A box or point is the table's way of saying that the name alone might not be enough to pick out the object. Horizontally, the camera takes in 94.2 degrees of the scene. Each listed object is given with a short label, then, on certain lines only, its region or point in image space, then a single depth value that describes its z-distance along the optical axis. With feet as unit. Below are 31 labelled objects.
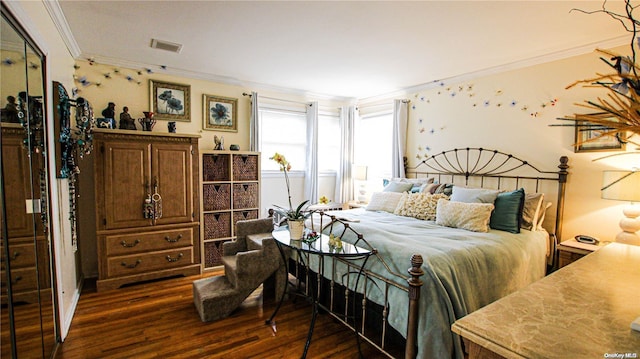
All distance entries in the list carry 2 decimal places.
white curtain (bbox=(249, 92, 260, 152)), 14.25
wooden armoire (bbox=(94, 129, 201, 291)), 10.41
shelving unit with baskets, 12.52
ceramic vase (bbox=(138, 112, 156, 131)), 11.66
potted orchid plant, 7.54
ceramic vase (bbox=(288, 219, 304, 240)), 7.54
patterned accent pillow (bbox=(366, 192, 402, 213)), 11.78
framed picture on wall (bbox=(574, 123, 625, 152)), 8.84
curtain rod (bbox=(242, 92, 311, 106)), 14.40
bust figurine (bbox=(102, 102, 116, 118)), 11.10
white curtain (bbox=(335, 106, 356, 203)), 17.07
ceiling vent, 9.63
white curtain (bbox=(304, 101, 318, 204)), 16.11
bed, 5.55
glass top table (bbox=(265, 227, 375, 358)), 6.26
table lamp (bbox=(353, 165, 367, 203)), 15.90
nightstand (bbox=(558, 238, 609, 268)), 8.35
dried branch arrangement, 2.75
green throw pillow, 8.86
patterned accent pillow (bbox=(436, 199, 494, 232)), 8.76
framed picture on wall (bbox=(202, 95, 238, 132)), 13.56
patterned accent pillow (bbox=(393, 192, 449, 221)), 10.35
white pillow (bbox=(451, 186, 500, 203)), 9.50
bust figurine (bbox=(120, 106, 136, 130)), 11.28
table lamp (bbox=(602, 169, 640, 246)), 7.58
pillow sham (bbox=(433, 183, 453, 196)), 11.29
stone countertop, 2.63
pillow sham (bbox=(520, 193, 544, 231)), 9.30
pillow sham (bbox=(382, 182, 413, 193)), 12.64
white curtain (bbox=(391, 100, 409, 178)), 14.61
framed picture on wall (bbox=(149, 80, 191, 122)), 12.42
